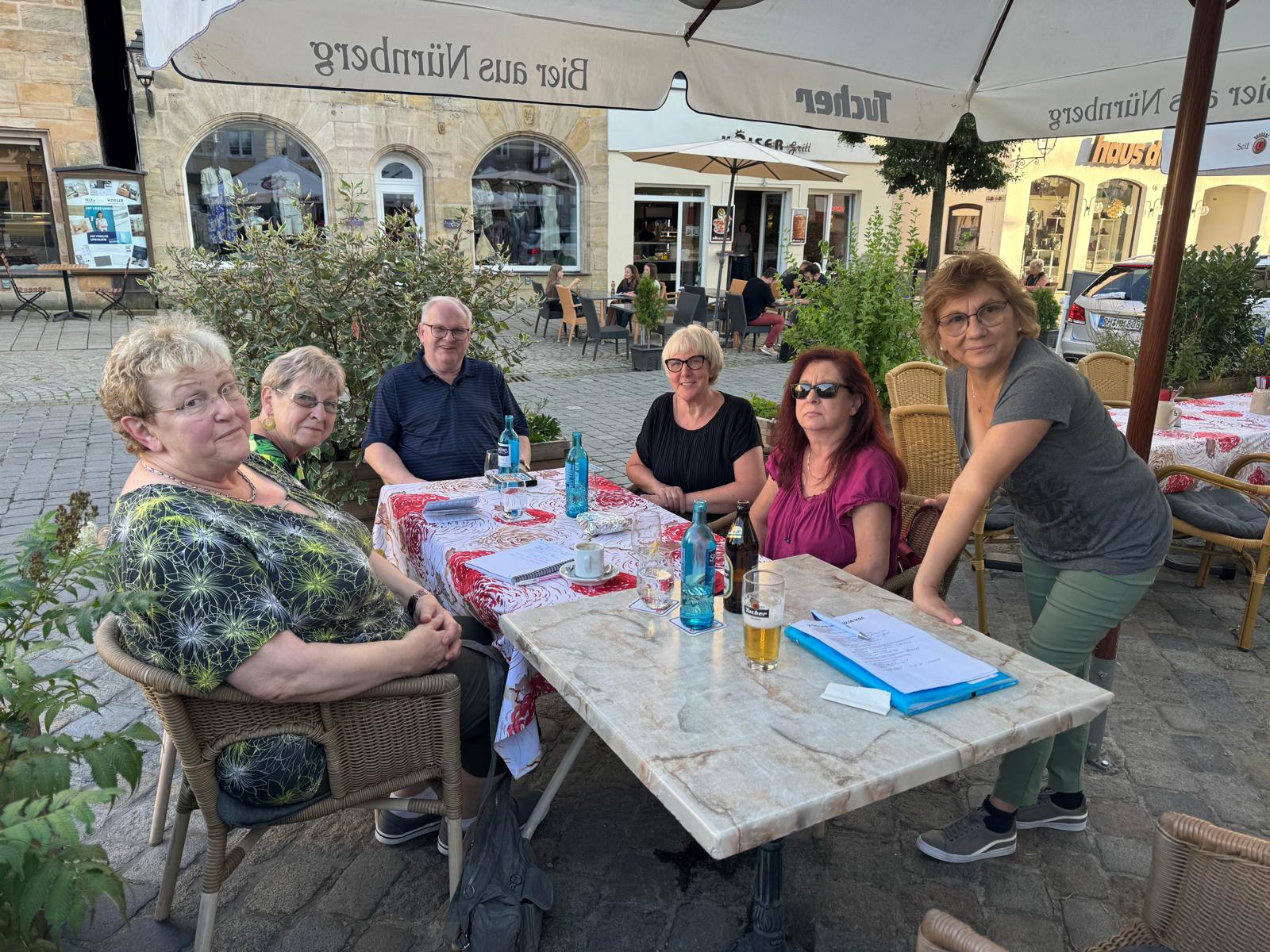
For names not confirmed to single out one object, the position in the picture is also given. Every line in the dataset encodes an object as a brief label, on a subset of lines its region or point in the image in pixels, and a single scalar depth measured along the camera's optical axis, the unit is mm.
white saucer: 2344
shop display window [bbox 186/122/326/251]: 13852
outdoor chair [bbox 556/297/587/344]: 11703
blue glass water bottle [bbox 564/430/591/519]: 2980
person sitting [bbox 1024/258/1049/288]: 14273
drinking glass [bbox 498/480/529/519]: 2963
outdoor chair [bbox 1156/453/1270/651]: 3674
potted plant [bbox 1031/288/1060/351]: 11461
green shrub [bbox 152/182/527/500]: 4691
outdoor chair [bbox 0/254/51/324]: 12289
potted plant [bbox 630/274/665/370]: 11156
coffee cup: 2340
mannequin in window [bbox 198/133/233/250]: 13891
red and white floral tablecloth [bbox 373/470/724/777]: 2199
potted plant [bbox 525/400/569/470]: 4770
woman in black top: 3490
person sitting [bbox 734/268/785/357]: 12008
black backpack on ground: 1970
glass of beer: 1756
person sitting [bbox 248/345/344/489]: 2889
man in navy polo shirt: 3857
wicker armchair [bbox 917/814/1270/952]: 1341
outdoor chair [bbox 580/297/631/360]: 10891
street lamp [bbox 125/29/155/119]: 12211
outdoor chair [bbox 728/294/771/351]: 11719
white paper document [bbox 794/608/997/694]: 1715
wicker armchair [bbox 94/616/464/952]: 1782
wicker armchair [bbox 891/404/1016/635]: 3836
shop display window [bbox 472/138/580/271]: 15898
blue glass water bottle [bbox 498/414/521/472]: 3305
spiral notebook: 2355
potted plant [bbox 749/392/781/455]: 4934
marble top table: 1383
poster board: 12516
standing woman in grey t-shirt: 2074
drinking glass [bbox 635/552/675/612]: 2105
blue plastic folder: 1633
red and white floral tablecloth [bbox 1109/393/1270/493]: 4070
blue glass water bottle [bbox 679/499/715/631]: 2004
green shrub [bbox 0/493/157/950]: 1253
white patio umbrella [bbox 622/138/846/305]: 11156
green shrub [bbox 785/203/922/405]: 5324
